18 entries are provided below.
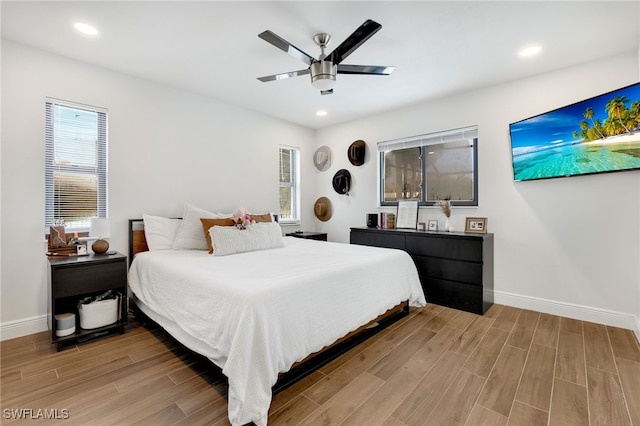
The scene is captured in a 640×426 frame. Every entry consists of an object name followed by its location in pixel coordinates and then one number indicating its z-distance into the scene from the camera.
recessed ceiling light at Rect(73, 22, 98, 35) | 2.37
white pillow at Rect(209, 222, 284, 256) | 2.91
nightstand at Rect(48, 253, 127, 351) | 2.38
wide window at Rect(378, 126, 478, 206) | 3.89
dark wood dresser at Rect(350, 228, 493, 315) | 3.26
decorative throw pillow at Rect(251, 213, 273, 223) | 3.76
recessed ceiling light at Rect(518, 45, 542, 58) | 2.70
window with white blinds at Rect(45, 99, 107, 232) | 2.84
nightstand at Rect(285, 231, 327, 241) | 4.76
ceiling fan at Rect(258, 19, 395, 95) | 2.11
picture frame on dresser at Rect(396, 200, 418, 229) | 4.24
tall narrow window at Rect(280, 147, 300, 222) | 5.14
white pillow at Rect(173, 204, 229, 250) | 3.22
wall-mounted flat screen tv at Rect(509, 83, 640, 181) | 2.58
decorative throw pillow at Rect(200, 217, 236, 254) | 3.18
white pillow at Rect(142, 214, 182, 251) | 3.18
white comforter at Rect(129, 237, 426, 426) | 1.58
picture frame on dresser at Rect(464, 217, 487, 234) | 3.60
